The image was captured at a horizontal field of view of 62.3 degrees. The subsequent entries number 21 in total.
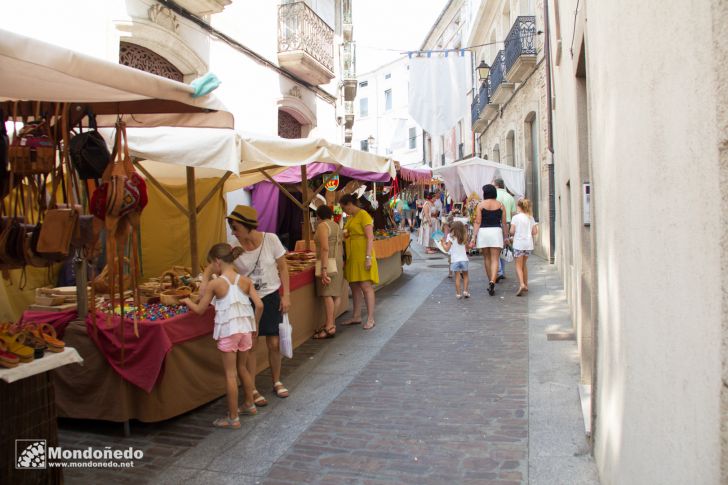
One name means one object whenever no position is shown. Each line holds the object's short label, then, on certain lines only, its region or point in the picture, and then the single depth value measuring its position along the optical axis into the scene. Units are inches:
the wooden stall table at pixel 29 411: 124.0
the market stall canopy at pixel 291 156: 228.4
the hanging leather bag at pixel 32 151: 132.7
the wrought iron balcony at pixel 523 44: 588.7
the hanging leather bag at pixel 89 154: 133.5
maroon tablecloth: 180.1
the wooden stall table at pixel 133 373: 181.2
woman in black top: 387.9
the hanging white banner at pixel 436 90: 550.0
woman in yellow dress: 311.1
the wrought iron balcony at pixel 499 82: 714.2
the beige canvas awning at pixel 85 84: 103.7
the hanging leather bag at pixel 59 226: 135.9
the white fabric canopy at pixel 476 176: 602.5
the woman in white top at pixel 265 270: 203.9
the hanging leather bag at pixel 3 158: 130.4
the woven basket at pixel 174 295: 205.9
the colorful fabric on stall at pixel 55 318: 190.8
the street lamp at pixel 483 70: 780.0
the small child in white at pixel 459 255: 381.1
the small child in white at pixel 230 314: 183.6
